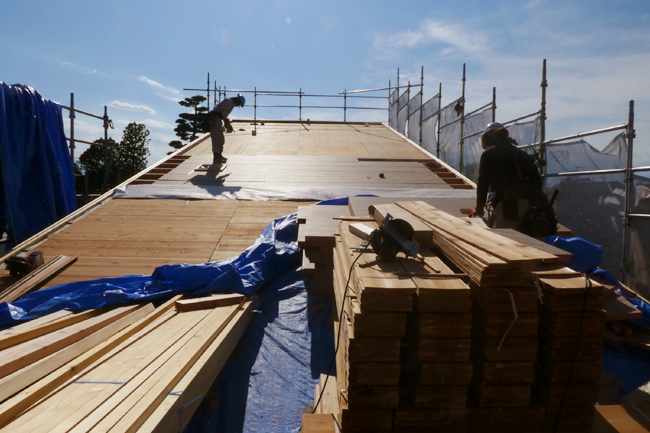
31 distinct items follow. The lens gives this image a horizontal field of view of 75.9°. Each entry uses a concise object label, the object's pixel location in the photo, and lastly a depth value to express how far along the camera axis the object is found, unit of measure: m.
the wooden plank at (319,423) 2.11
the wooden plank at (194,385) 2.06
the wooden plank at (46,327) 2.89
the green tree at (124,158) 31.06
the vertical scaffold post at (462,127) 12.95
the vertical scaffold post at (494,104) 10.33
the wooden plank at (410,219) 2.68
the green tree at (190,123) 37.16
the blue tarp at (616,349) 3.00
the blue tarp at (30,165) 7.05
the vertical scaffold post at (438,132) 15.79
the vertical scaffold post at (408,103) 21.20
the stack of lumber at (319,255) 4.10
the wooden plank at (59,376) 2.02
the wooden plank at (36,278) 4.15
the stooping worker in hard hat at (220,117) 9.23
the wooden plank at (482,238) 2.01
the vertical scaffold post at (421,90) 18.73
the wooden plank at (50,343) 2.51
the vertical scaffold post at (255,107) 24.23
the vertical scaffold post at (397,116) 24.00
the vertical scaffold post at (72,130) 10.02
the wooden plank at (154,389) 1.92
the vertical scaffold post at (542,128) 8.00
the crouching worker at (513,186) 4.20
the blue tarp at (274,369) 2.72
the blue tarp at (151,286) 3.81
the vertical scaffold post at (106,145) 11.96
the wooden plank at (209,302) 3.69
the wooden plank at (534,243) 2.76
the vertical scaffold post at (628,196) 5.72
